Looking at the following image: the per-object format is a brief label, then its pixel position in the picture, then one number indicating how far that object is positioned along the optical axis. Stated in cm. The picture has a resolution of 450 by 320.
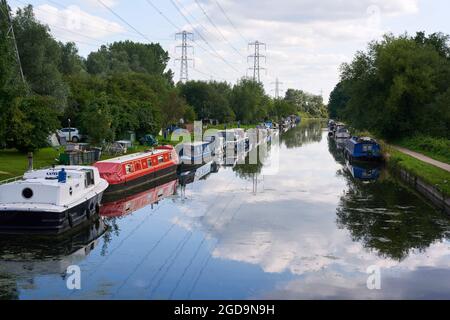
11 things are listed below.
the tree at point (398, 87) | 5288
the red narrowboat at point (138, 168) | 2944
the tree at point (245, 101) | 10112
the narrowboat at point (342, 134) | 7166
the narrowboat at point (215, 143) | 4859
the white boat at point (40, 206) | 1975
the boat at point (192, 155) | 4169
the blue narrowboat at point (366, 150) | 4612
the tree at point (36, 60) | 5138
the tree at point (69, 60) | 7731
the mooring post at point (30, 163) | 2845
